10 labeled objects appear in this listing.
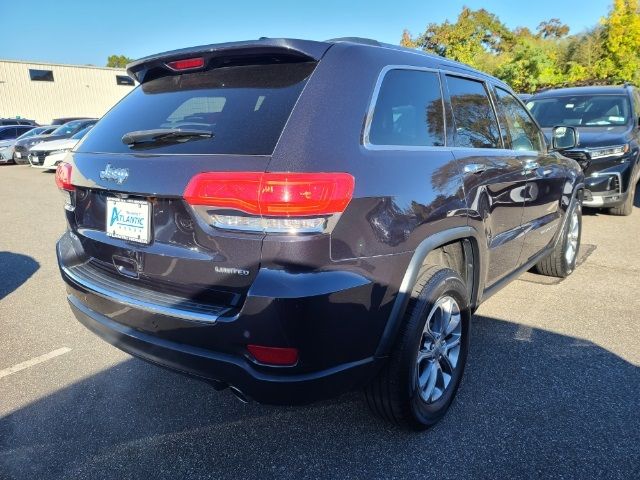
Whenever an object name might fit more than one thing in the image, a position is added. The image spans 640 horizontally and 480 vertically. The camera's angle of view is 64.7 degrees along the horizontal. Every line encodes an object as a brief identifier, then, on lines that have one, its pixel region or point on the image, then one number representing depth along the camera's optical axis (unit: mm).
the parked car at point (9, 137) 19141
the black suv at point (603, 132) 6668
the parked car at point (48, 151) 14594
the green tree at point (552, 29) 46406
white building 34156
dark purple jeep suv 1875
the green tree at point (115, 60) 89938
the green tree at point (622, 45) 21250
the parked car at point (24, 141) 18109
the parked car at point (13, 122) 25300
